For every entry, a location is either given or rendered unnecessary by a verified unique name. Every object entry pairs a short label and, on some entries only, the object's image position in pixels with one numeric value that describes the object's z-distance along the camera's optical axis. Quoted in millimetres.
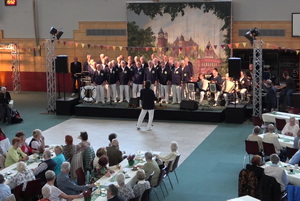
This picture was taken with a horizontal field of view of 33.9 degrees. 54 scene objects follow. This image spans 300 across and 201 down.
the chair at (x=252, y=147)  11758
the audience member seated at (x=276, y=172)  9352
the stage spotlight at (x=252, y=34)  17391
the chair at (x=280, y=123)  13984
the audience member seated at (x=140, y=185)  8891
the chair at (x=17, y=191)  9156
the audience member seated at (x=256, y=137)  11930
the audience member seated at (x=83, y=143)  11156
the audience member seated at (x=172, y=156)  10977
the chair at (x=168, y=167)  10609
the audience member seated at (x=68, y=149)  11078
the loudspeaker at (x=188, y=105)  17984
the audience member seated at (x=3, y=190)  8594
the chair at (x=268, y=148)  11441
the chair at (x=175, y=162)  10964
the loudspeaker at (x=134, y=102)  18625
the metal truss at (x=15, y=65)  25166
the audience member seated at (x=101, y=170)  9820
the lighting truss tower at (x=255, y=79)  17219
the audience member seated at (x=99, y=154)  10203
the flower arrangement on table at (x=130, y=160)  10484
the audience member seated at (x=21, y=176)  9406
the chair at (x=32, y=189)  9266
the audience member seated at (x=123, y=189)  8594
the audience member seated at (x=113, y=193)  7992
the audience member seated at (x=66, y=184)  9211
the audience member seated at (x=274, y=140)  11633
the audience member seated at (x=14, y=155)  10820
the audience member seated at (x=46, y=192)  8180
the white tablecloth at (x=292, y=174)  9484
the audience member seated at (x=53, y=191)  8711
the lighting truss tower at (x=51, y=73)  19438
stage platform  17859
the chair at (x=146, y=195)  8805
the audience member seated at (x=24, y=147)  11406
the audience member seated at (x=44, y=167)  9984
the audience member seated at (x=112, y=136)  11671
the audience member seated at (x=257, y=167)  9383
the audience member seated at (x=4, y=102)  17797
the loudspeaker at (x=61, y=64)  19312
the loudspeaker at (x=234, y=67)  17469
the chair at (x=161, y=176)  10031
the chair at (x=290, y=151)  11078
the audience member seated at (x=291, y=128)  12523
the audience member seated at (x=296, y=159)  10323
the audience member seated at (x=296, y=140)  11289
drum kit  19844
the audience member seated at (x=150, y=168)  9989
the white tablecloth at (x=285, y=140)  11658
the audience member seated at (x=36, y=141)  11883
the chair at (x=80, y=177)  9755
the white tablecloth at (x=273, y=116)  14545
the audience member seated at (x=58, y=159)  10203
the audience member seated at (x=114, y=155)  10852
